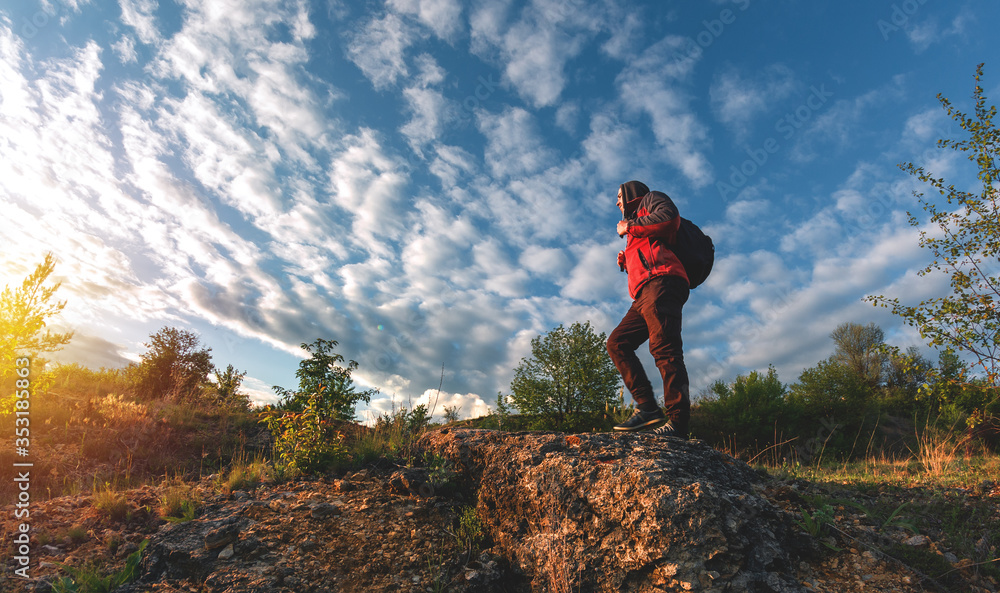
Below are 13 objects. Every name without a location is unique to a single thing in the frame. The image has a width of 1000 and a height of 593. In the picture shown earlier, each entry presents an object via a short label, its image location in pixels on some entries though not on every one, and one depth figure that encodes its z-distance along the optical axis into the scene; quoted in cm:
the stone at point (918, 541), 307
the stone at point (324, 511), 387
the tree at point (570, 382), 1243
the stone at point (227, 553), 338
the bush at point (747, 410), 1789
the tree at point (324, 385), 524
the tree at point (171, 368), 1325
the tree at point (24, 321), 855
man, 427
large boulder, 272
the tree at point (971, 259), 689
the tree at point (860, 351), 3362
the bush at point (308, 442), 492
